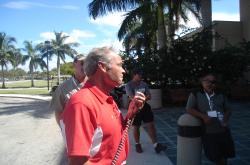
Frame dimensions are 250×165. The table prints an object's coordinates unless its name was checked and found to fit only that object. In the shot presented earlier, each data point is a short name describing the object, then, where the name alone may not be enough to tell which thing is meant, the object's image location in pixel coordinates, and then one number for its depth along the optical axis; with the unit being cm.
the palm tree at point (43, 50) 3638
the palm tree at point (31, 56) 4010
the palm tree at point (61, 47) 3626
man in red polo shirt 128
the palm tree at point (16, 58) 3601
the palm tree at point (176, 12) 1014
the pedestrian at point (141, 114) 413
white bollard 311
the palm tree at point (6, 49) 3449
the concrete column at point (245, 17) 1198
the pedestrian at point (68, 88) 234
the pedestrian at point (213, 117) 307
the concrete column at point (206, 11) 982
